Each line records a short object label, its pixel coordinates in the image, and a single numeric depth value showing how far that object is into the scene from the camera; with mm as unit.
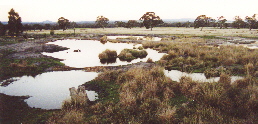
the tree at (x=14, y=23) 55812
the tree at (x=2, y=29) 54656
